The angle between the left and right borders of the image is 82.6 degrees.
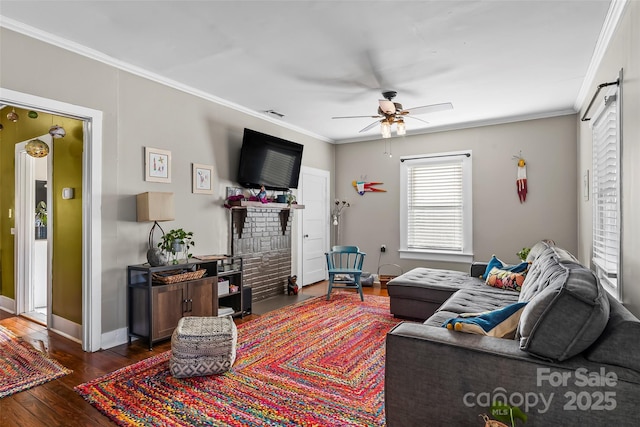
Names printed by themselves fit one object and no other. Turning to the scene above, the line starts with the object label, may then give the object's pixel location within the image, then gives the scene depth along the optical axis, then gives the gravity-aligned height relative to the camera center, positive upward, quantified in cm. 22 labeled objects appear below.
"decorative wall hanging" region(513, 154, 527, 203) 516 +47
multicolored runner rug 253 -118
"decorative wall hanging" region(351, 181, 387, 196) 641 +47
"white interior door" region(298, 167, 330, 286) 603 -16
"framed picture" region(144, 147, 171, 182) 361 +50
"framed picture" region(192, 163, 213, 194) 414 +41
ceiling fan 378 +109
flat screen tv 464 +71
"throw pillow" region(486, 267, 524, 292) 350 -66
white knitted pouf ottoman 260 -99
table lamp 337 +4
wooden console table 325 -80
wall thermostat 353 +21
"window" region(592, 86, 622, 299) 256 +17
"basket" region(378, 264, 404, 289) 613 -108
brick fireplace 471 -45
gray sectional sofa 144 -67
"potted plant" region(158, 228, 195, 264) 357 -29
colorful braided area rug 213 -119
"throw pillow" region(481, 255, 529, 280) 367 -58
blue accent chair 494 -83
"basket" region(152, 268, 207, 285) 336 -59
